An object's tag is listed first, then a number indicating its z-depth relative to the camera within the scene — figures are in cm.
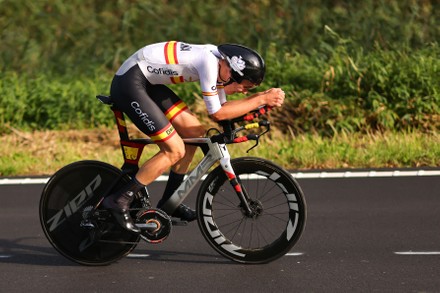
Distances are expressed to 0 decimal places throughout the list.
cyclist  1552
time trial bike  1600
